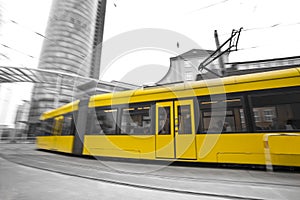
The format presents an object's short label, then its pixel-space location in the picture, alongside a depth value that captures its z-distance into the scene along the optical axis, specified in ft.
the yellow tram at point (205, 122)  12.55
